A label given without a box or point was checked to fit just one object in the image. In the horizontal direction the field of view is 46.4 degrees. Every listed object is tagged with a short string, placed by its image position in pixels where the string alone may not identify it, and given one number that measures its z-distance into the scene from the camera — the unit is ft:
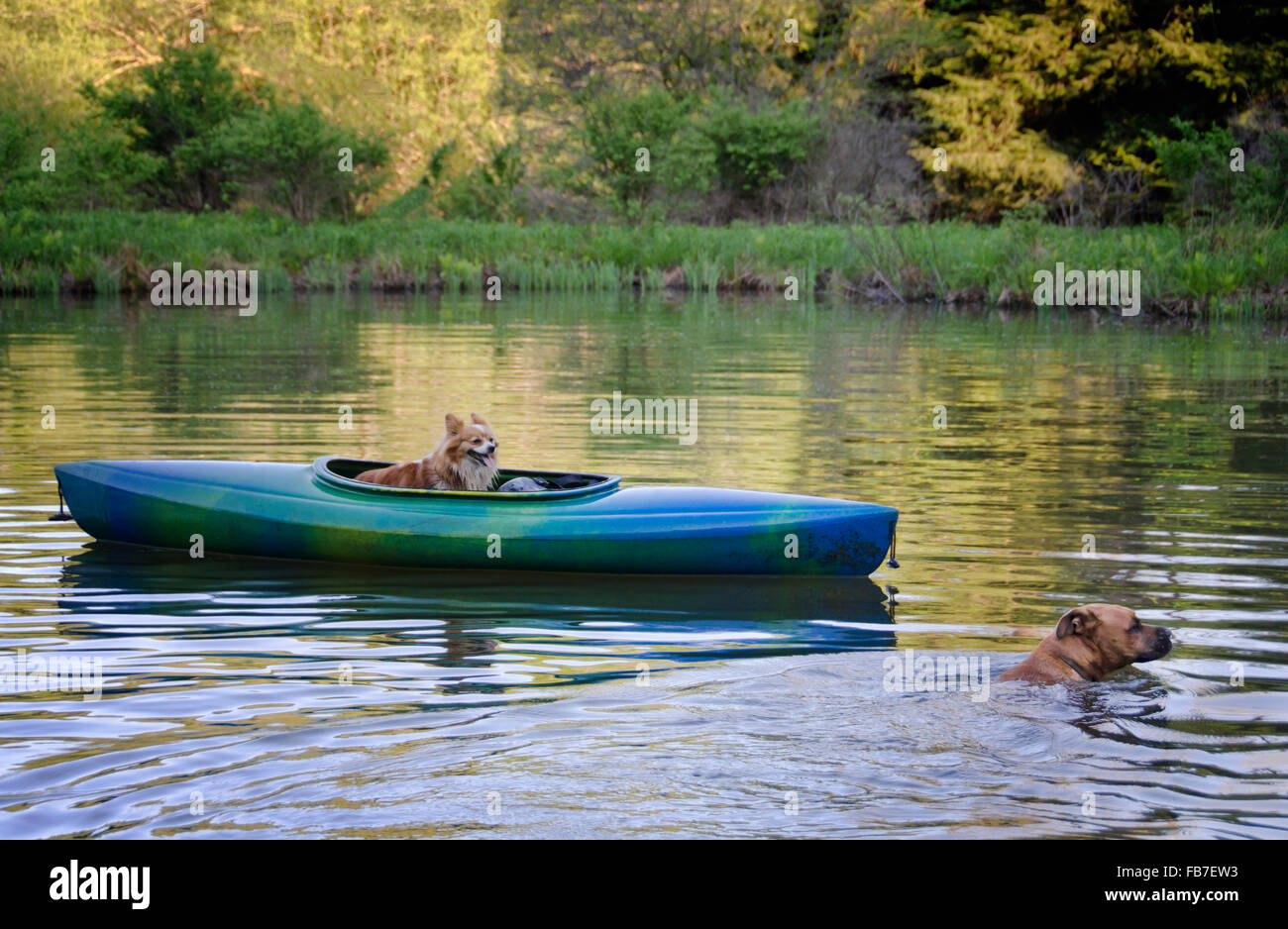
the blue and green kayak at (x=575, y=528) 23.17
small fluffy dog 23.54
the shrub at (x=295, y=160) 106.22
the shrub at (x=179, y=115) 113.09
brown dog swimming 17.25
